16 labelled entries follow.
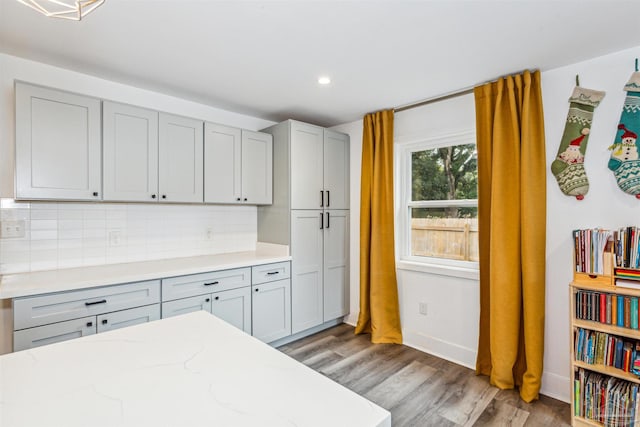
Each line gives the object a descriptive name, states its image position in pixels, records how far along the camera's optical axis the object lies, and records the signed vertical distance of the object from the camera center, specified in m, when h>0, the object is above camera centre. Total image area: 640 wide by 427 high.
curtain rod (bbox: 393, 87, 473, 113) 2.72 +1.07
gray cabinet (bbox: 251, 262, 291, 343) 2.89 -0.83
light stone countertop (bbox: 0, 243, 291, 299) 1.87 -0.41
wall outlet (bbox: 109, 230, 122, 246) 2.57 -0.19
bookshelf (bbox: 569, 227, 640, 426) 1.81 -0.70
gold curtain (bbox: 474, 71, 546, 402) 2.24 -0.13
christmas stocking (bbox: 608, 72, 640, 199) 1.95 +0.44
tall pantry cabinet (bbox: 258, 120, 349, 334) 3.19 -0.02
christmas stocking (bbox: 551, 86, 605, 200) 2.13 +0.50
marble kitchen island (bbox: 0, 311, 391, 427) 0.69 -0.45
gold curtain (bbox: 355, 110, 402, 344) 3.21 -0.23
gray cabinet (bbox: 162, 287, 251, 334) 2.38 -0.74
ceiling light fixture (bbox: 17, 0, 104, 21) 1.55 +1.08
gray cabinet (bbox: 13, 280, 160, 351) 1.82 -0.62
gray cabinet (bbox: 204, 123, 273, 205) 2.86 +0.48
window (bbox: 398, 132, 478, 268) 2.87 +0.12
